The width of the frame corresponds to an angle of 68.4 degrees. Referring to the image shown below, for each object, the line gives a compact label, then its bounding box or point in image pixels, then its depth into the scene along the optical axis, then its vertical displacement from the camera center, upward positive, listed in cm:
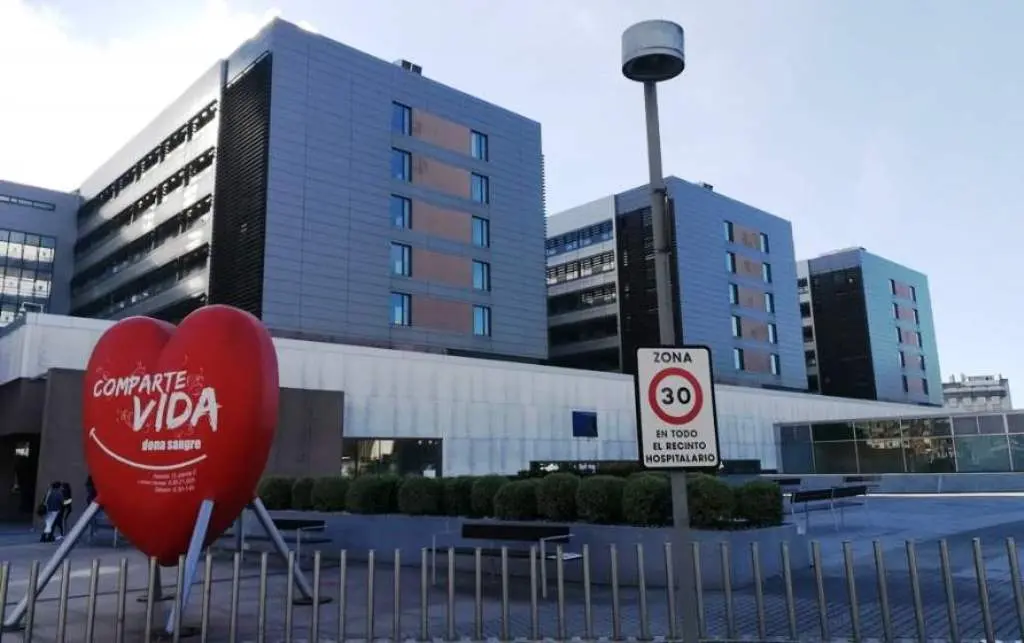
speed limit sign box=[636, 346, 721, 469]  486 +36
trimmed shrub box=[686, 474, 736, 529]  1193 -61
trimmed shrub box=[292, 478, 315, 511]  1764 -43
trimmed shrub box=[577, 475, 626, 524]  1260 -55
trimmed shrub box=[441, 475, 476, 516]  1486 -52
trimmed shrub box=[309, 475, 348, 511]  1686 -42
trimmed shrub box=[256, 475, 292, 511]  1814 -40
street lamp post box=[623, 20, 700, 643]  487 +229
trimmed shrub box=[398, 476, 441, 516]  1503 -50
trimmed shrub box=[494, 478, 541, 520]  1364 -59
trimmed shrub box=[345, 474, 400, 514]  1573 -47
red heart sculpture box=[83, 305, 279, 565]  945 +64
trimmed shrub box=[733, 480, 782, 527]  1223 -65
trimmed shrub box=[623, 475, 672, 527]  1216 -60
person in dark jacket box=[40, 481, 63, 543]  2142 -73
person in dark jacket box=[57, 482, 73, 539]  2278 -78
